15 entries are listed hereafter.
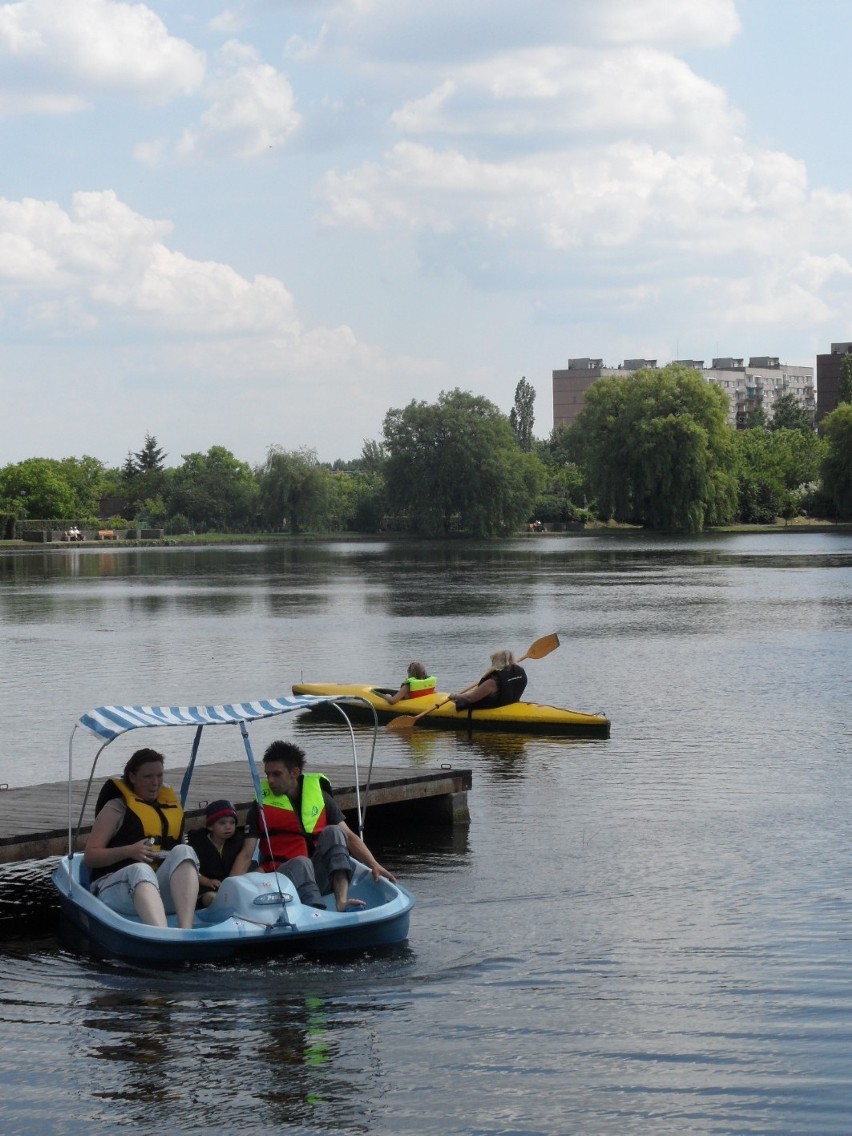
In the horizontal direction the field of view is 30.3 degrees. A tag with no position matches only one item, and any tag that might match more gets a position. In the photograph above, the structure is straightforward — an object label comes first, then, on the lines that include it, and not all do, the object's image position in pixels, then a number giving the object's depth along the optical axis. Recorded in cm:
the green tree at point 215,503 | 15675
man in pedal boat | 1151
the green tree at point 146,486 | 18562
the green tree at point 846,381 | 18138
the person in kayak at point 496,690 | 2269
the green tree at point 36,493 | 15562
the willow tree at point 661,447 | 10394
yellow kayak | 2209
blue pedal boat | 1081
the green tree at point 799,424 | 18894
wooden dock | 1275
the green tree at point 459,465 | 11756
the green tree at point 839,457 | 12038
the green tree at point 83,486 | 17769
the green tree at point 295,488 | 13412
